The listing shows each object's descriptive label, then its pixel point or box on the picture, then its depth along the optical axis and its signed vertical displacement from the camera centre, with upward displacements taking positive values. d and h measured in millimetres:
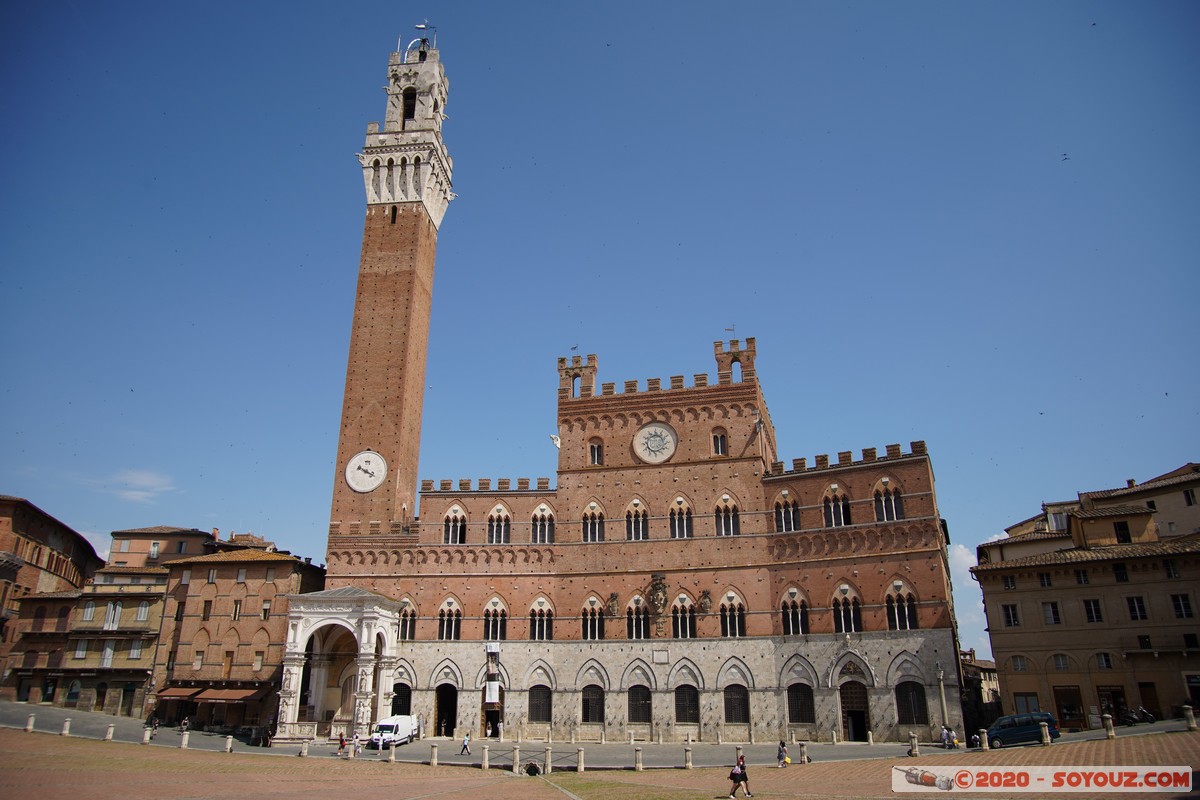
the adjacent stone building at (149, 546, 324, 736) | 43013 +2986
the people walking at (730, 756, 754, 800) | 22875 -2356
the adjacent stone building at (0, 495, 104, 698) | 47594 +7286
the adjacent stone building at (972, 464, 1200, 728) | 37656 +3142
